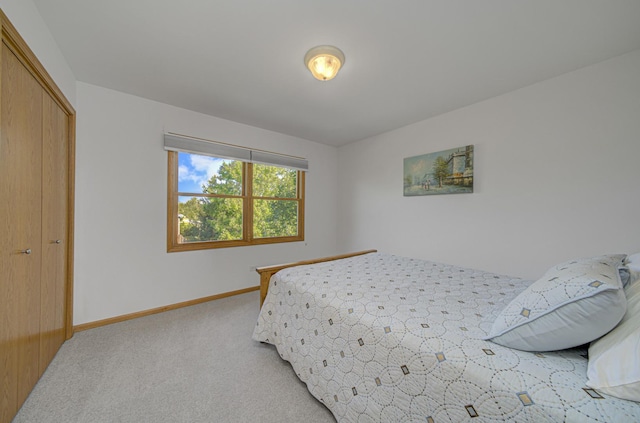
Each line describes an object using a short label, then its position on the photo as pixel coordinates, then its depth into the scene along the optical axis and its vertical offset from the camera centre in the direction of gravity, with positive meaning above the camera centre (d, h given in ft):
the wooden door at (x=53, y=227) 5.55 -0.53
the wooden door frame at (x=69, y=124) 4.47 +2.57
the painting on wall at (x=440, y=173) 8.97 +1.70
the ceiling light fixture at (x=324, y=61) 5.86 +3.96
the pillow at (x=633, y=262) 4.34 -0.94
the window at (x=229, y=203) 9.50 +0.32
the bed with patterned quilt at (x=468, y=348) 2.40 -1.86
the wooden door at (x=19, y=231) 4.04 -0.49
